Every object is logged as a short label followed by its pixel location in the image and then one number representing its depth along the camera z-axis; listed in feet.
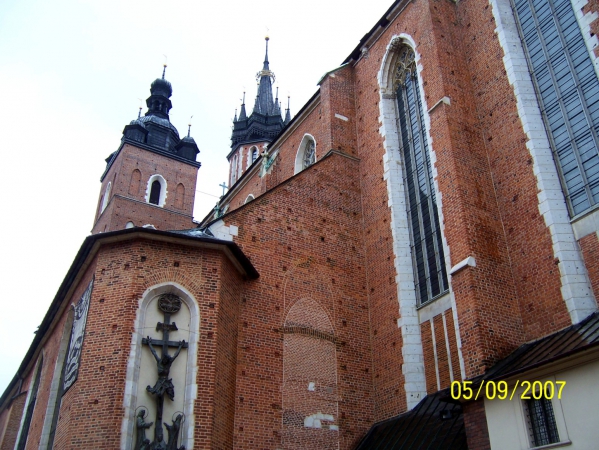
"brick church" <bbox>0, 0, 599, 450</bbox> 31.09
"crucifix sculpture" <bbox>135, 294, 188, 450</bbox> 30.96
